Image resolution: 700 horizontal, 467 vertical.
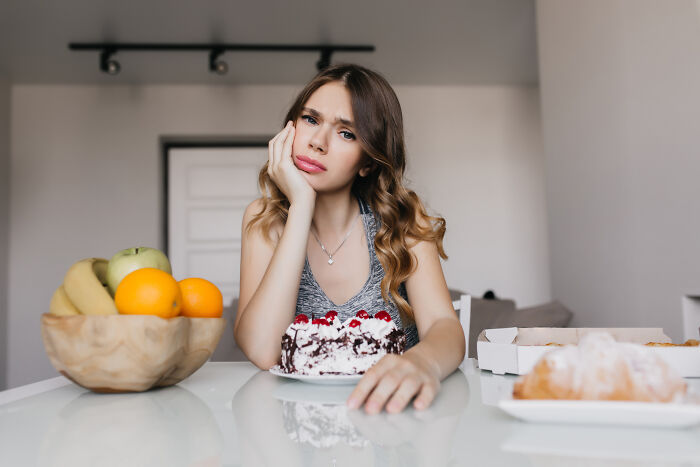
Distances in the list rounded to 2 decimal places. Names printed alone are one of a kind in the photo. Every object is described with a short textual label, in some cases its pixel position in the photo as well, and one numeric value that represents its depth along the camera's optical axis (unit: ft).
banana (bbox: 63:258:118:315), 2.62
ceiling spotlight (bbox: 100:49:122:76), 13.71
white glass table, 1.55
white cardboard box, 2.82
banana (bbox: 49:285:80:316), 2.68
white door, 16.72
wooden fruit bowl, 2.44
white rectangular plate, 1.65
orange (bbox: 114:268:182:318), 2.52
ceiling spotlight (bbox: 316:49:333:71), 14.05
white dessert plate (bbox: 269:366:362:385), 2.64
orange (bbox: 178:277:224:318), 2.97
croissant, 1.74
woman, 3.86
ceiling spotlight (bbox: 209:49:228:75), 13.97
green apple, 2.81
